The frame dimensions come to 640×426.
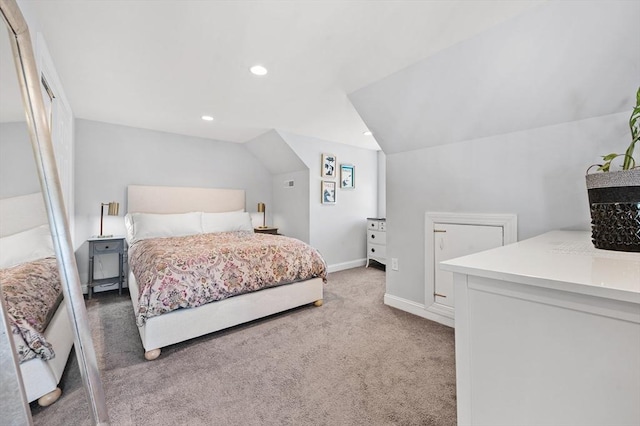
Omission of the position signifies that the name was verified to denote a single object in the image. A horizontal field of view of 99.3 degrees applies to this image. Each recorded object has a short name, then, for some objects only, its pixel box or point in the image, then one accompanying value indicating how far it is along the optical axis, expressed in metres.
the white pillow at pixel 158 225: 3.36
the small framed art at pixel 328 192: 4.35
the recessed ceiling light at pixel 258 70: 2.14
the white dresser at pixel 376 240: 4.48
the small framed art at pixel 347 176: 4.62
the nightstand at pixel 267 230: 4.48
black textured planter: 1.01
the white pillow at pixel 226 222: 3.91
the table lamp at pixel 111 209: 3.45
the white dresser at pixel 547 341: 0.55
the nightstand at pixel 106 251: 3.16
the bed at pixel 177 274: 2.00
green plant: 1.08
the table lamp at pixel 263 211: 4.70
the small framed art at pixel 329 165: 4.35
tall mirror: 0.94
